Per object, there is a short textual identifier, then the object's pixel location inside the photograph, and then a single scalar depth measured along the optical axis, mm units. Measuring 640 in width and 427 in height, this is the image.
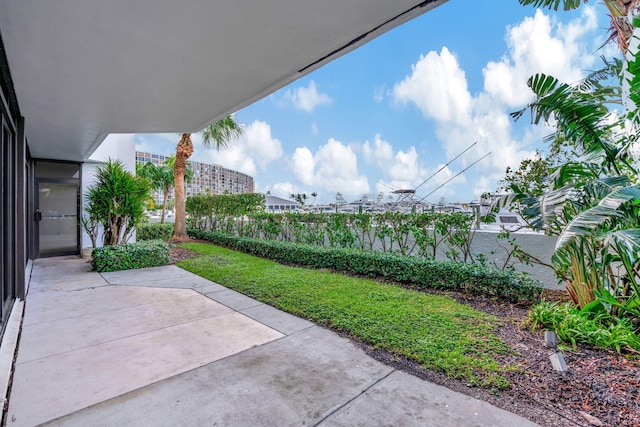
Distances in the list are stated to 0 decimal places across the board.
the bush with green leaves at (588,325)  2676
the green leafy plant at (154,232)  10945
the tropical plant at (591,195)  2652
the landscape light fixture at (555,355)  2389
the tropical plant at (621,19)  3299
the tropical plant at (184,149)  11094
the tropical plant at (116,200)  6859
